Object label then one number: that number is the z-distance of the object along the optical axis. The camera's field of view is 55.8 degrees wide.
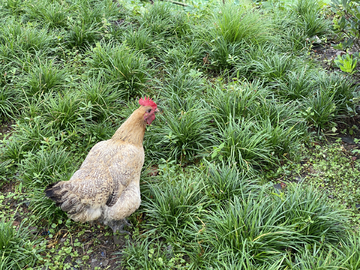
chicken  3.18
